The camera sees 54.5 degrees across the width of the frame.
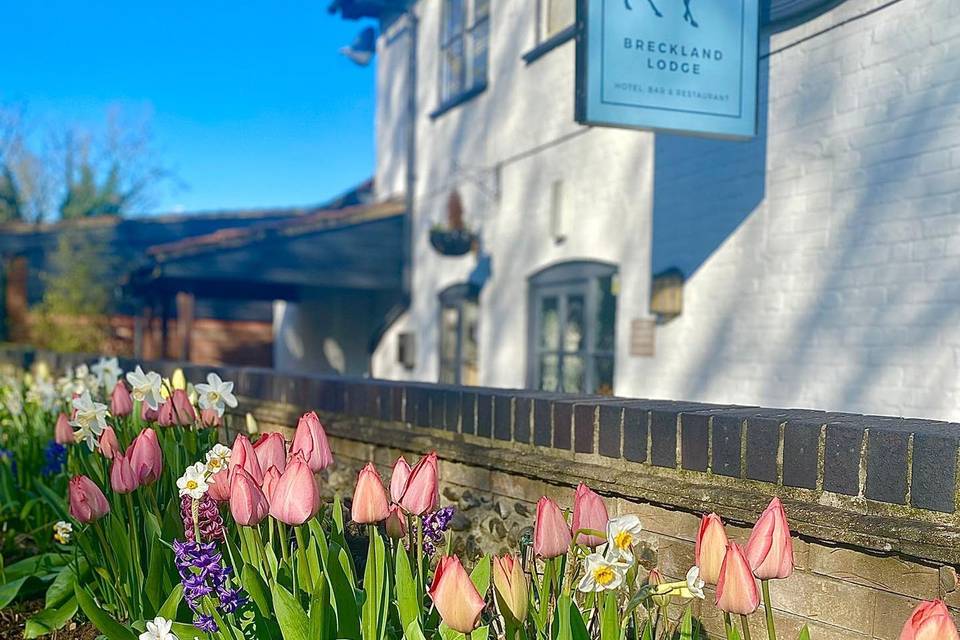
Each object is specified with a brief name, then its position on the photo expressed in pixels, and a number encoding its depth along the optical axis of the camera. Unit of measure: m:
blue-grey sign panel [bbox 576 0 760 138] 4.75
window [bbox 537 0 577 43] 7.40
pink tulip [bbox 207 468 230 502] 2.40
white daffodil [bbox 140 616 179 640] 2.11
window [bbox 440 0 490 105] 9.08
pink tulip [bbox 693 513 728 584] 1.78
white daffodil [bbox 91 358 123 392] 4.20
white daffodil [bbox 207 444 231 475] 2.45
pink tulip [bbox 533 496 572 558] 1.95
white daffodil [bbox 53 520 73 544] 3.47
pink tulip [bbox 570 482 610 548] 2.00
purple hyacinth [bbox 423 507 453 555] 2.35
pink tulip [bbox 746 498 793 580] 1.72
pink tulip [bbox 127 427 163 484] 2.65
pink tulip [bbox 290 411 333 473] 2.36
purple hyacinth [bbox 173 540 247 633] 2.17
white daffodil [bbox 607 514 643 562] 1.85
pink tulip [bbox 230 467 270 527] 2.18
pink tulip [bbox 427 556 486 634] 1.74
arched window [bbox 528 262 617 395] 7.06
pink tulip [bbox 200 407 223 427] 3.29
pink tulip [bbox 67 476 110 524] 2.70
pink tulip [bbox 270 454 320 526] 2.10
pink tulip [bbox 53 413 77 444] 3.60
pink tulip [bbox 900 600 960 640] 1.52
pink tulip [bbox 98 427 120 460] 2.93
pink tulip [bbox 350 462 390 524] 2.13
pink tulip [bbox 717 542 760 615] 1.68
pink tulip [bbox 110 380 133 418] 3.38
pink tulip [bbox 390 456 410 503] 2.19
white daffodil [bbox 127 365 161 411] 3.17
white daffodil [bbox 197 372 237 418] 3.12
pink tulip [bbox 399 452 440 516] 2.12
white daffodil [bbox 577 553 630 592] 1.84
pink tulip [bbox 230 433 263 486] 2.30
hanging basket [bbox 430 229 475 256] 8.99
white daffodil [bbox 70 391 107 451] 3.03
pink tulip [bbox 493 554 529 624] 1.87
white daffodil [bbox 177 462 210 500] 2.43
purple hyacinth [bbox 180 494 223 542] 2.55
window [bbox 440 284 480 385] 9.30
